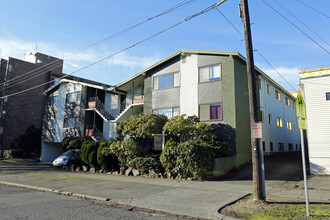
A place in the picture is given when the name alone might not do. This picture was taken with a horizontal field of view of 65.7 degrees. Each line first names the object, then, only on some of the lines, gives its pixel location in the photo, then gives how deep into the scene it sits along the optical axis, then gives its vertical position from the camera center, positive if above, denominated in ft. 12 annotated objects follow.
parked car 67.05 -4.14
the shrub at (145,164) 50.57 -3.88
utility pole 26.81 +5.26
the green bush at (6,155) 108.33 -5.25
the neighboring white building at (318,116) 48.55 +5.95
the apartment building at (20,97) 128.36 +24.33
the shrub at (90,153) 59.21 -2.19
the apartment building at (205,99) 60.39 +13.27
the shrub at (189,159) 45.39 -2.64
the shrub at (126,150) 55.16 -1.28
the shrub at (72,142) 84.23 +0.43
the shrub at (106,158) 57.11 -3.18
